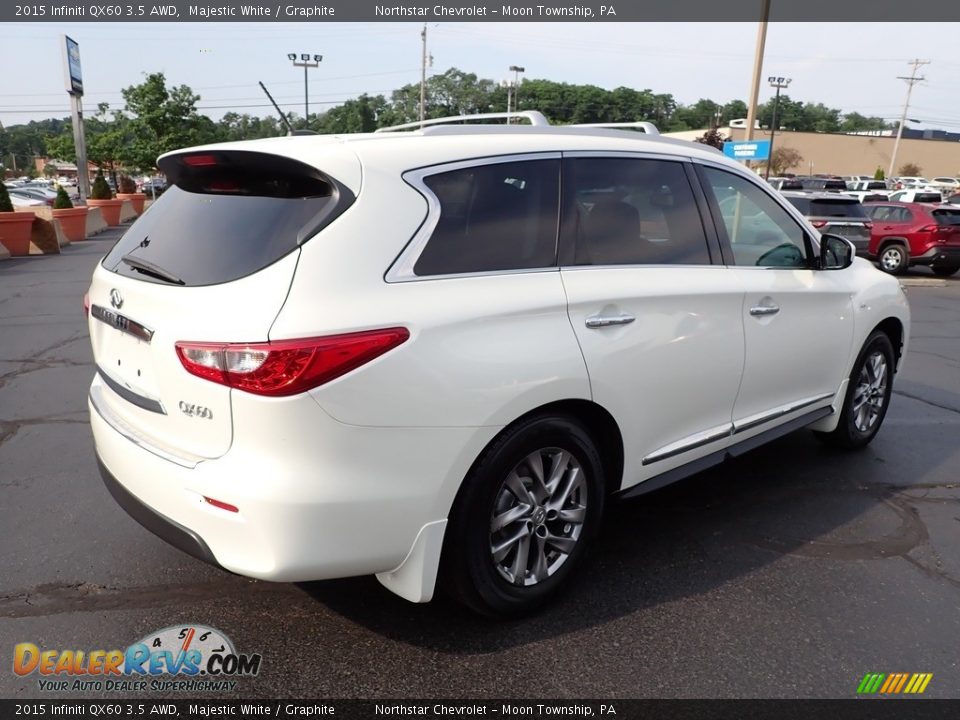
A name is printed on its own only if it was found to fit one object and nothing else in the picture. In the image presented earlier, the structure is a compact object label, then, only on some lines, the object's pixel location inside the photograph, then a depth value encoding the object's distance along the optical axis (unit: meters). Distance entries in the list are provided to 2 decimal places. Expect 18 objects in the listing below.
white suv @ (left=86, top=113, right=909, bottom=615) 2.21
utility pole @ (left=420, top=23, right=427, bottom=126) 51.51
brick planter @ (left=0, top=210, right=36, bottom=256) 15.60
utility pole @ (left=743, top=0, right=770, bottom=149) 17.14
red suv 15.48
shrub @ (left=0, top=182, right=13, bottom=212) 15.96
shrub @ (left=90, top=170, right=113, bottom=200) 25.08
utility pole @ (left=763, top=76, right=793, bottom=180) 64.63
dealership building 84.00
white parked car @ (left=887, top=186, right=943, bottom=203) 28.88
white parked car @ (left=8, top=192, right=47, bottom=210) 26.93
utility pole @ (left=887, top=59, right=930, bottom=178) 75.31
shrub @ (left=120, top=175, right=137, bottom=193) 34.81
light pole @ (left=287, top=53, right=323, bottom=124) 43.81
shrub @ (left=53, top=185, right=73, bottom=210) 19.50
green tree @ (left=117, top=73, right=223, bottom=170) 39.34
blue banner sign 17.91
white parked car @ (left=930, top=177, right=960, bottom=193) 56.06
